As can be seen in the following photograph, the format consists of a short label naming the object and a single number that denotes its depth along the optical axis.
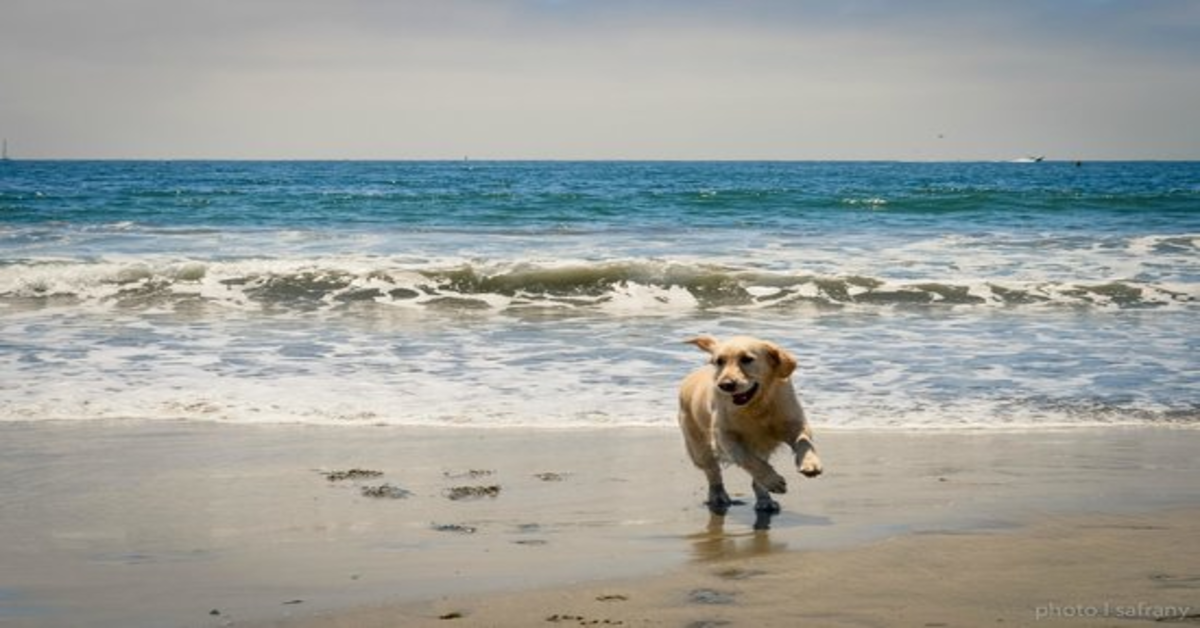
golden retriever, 5.99
